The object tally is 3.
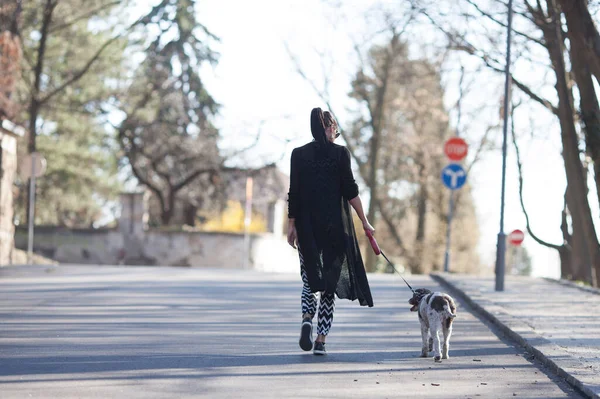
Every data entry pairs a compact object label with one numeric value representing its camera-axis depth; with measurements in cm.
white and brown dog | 864
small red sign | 4812
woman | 892
